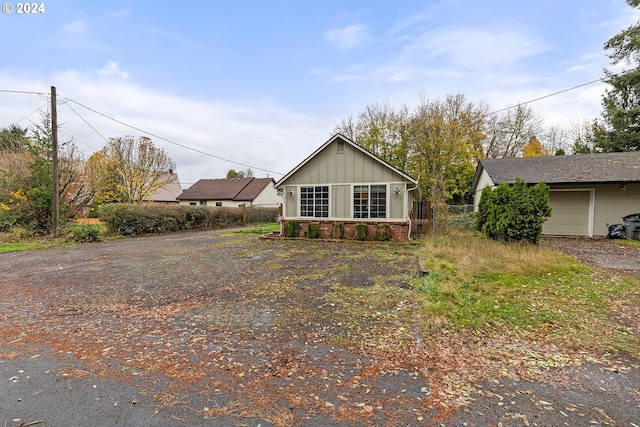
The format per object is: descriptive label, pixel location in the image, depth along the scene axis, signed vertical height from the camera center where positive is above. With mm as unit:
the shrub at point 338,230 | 13117 -1004
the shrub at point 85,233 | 13445 -1144
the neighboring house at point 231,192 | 32281 +1645
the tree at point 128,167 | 24162 +3292
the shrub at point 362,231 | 12570 -1010
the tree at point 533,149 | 26016 +4873
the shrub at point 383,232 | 12461 -1052
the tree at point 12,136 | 16844 +5286
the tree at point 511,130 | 26141 +6540
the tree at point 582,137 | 24578 +5872
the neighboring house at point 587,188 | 12969 +780
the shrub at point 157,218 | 15695 -606
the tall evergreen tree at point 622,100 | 19062 +7490
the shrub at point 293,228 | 13698 -952
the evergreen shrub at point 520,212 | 9703 -199
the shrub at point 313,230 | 13289 -1014
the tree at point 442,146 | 21125 +4243
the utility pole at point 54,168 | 12922 +1743
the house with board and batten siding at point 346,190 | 12531 +715
